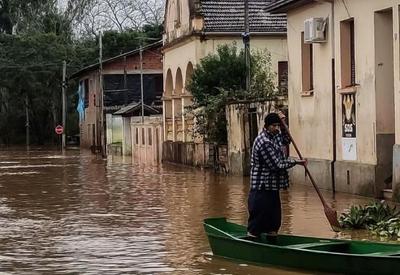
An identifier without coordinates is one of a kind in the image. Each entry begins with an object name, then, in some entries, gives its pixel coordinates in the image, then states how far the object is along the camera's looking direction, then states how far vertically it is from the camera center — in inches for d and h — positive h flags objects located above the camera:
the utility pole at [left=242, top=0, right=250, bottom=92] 1227.6 +118.9
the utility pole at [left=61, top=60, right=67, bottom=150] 2740.9 +116.9
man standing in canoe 430.6 -22.3
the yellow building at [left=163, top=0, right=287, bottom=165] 1479.8 +166.9
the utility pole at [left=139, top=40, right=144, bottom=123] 2221.5 +193.6
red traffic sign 2837.6 +31.7
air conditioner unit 876.0 +103.5
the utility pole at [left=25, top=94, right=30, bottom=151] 2930.6 +79.9
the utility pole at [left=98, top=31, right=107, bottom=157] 2267.7 +55.4
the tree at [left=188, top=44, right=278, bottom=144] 1211.9 +74.4
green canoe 353.1 -52.4
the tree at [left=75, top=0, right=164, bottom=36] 3122.5 +436.2
